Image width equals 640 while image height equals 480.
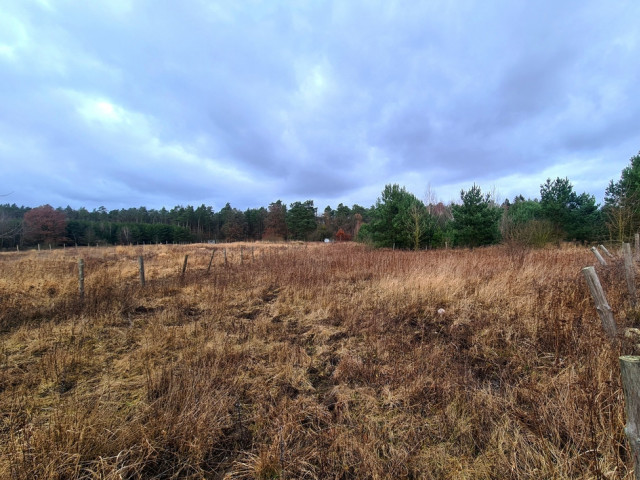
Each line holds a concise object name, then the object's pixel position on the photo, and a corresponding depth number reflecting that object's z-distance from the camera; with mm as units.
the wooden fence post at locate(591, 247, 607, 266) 5539
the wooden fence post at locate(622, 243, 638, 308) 4277
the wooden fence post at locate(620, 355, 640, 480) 1159
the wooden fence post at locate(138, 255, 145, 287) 8383
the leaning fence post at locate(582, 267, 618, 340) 2955
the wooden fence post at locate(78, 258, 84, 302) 6752
